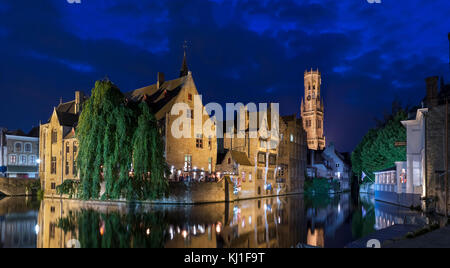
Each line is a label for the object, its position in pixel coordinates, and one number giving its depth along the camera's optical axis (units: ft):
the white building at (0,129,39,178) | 198.90
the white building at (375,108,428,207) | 107.56
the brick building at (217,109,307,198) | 151.94
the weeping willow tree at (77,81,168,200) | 99.81
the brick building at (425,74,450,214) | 88.22
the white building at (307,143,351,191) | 244.01
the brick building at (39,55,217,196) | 132.46
